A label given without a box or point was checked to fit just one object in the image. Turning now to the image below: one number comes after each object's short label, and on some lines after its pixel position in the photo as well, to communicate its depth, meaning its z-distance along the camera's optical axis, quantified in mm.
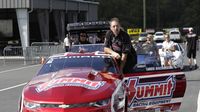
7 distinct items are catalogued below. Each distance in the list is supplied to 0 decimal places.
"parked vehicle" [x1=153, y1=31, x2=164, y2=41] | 57959
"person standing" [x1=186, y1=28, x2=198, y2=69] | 22158
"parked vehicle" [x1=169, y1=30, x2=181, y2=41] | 63022
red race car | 6762
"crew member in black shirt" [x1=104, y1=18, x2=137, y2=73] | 9000
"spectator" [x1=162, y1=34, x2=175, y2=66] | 19188
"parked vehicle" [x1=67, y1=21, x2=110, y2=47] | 18406
